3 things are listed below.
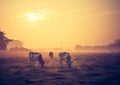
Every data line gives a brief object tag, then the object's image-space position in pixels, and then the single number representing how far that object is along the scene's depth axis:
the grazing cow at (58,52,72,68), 28.56
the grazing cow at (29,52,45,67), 29.53
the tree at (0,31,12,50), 66.85
